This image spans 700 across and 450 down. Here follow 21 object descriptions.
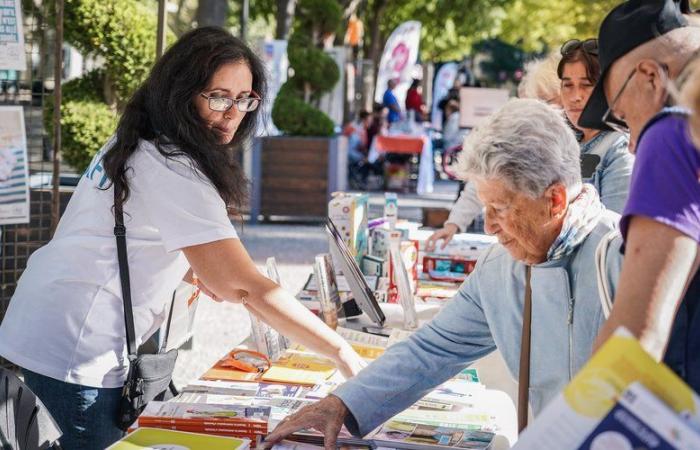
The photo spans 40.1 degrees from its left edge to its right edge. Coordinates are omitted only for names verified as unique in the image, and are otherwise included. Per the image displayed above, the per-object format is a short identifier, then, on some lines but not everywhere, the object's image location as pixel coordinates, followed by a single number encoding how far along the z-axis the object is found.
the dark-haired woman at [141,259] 2.48
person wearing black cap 1.45
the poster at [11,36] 4.45
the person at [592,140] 3.79
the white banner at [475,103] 10.05
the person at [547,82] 4.65
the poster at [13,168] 4.70
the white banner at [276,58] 14.14
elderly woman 2.10
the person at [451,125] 18.67
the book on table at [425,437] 2.39
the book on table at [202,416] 2.32
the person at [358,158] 18.11
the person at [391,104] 18.97
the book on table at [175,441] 2.11
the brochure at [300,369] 3.03
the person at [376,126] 18.86
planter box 12.30
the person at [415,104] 19.70
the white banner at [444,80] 25.33
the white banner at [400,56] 19.25
